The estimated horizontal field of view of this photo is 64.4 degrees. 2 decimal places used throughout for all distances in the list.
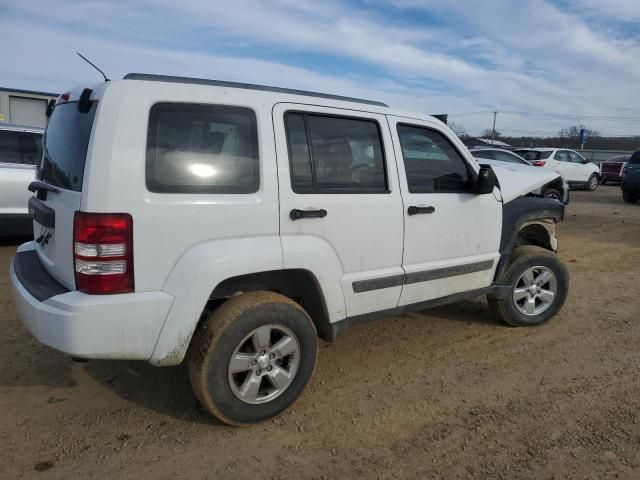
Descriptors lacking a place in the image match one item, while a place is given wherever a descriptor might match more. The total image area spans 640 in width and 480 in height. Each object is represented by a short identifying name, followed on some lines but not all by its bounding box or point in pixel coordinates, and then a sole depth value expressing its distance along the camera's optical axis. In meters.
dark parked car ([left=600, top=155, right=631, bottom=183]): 21.93
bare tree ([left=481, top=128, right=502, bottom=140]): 61.86
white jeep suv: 2.51
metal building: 18.08
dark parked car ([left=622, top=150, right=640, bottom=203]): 14.99
